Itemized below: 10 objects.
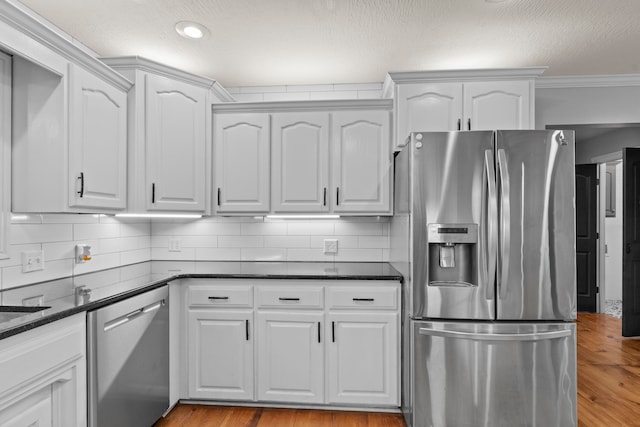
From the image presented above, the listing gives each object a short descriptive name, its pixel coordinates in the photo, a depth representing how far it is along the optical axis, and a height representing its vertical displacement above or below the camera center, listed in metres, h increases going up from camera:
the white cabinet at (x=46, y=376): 1.34 -0.63
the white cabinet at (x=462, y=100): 2.66 +0.81
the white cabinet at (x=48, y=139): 1.90 +0.38
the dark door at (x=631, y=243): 4.01 -0.31
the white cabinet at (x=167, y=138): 2.47 +0.53
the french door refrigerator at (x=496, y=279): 2.11 -0.36
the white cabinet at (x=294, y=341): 2.48 -0.84
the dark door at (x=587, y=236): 5.09 -0.29
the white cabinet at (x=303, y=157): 2.80 +0.42
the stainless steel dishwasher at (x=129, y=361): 1.76 -0.77
